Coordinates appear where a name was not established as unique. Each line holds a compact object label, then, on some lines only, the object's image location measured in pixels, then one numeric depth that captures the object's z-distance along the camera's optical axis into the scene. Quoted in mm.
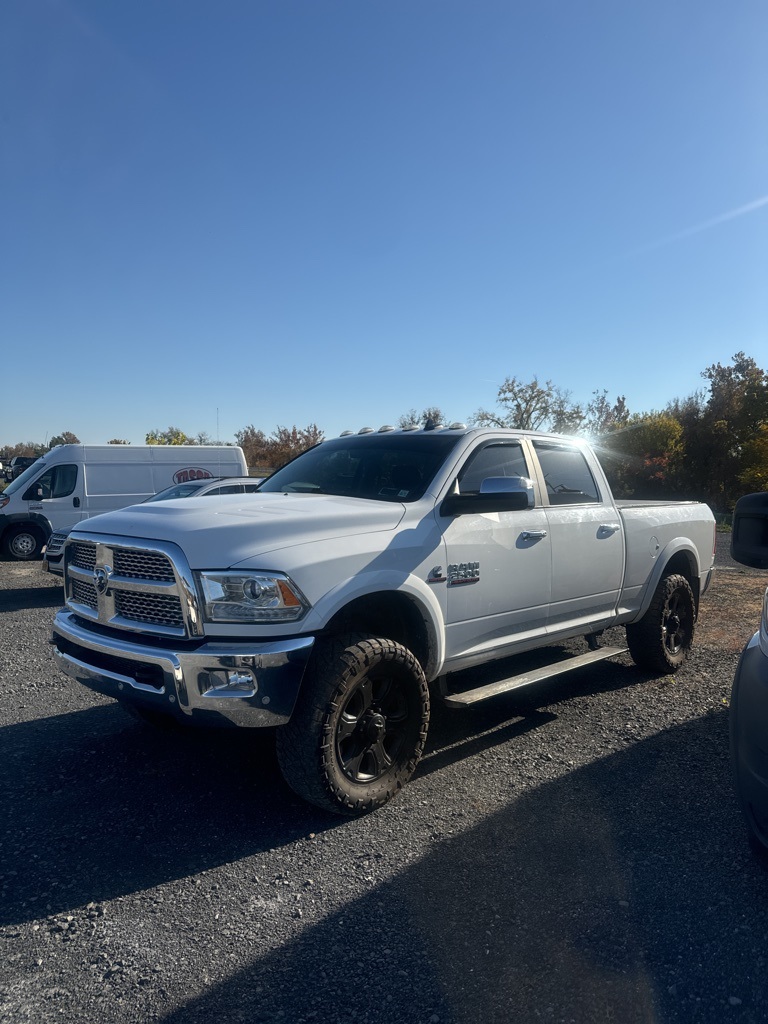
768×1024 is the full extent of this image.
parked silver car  10242
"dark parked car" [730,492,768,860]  2676
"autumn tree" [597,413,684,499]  41312
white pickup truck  3383
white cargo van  14164
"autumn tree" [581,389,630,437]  52953
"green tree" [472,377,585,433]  57156
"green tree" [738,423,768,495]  34188
